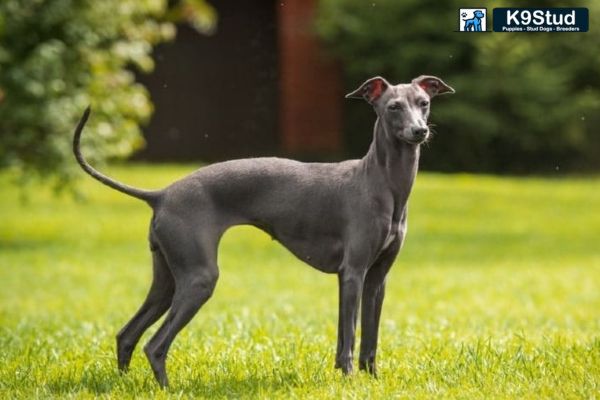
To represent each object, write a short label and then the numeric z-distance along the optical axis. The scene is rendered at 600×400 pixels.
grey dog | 10.72
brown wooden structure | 48.06
